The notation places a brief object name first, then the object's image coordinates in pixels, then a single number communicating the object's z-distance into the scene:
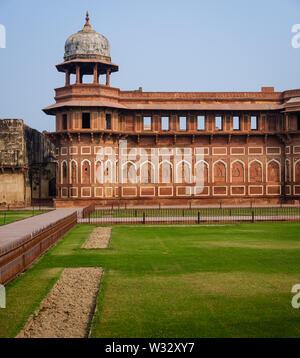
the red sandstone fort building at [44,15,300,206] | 38.44
